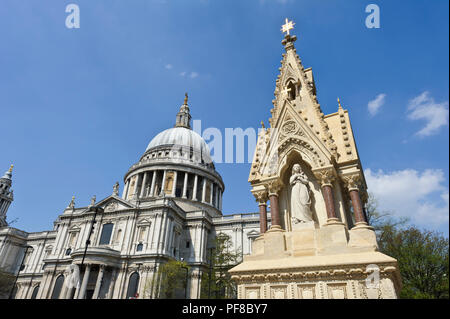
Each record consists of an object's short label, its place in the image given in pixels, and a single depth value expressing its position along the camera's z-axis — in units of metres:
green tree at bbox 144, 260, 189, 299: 36.17
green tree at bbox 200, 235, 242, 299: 33.81
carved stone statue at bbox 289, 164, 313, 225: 9.77
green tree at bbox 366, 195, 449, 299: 23.02
